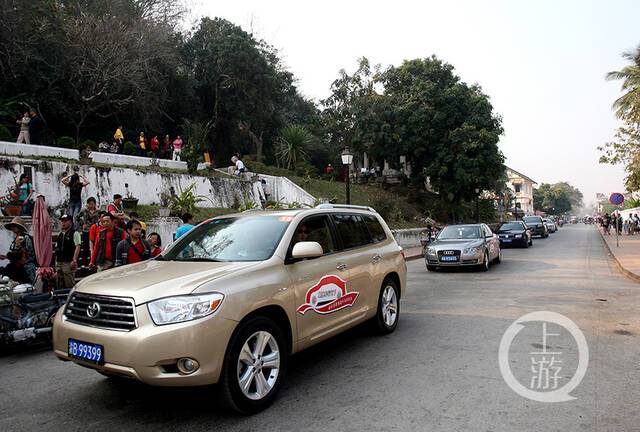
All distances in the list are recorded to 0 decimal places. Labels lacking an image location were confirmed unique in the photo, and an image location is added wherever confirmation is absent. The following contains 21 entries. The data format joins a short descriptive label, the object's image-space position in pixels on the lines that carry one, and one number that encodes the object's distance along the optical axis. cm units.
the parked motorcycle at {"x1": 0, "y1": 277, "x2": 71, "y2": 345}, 575
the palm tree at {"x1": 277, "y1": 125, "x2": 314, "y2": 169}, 3067
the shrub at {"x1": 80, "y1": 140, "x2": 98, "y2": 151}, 2121
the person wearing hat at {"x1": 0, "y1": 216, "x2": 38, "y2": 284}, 719
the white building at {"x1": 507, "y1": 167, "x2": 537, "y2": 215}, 10231
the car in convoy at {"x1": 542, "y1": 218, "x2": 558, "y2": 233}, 4391
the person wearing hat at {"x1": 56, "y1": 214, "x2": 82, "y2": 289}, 761
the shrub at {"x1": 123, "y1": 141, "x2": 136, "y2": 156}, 2312
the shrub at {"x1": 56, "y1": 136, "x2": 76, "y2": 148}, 2080
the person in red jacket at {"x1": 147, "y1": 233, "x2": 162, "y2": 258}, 836
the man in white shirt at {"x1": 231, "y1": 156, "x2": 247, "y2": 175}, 2488
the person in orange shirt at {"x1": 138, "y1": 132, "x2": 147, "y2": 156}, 2277
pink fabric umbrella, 710
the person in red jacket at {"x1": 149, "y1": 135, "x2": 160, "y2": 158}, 2449
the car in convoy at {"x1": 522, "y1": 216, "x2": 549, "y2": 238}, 3288
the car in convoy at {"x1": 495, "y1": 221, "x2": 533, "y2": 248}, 2339
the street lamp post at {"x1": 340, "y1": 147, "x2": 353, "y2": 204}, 1723
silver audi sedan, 1312
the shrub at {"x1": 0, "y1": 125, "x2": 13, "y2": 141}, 1724
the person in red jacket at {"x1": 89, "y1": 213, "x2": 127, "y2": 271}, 789
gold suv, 338
